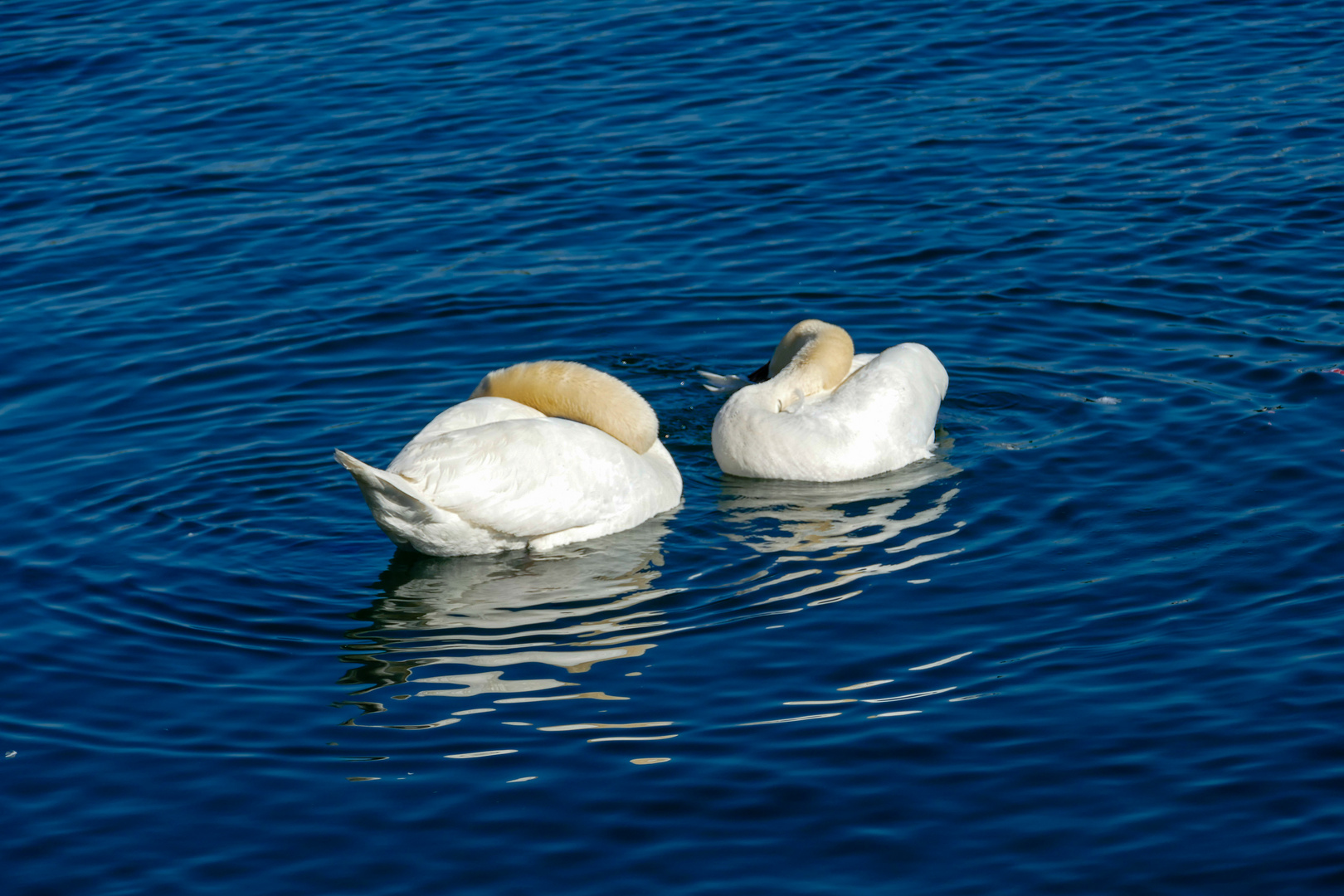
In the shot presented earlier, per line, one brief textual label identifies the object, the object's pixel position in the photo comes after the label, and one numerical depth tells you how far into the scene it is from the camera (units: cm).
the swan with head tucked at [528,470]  1862
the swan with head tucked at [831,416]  2141
